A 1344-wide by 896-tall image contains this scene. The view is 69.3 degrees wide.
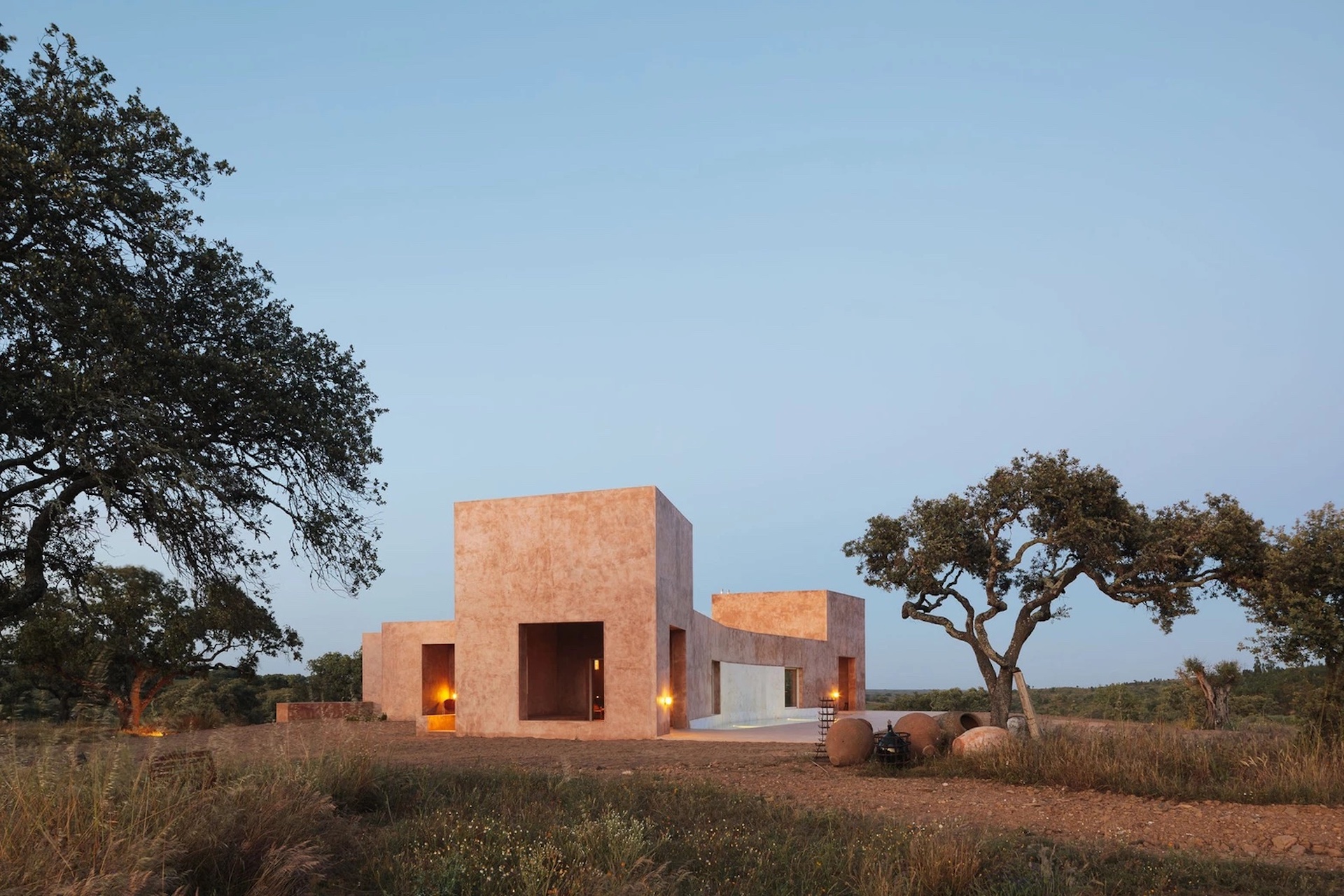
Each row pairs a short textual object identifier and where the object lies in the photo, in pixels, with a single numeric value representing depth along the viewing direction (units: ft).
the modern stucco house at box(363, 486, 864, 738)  65.41
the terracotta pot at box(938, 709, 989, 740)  47.21
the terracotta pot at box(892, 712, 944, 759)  43.98
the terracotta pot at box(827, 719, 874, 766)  43.91
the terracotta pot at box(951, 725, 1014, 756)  41.27
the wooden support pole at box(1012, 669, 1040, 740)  44.16
